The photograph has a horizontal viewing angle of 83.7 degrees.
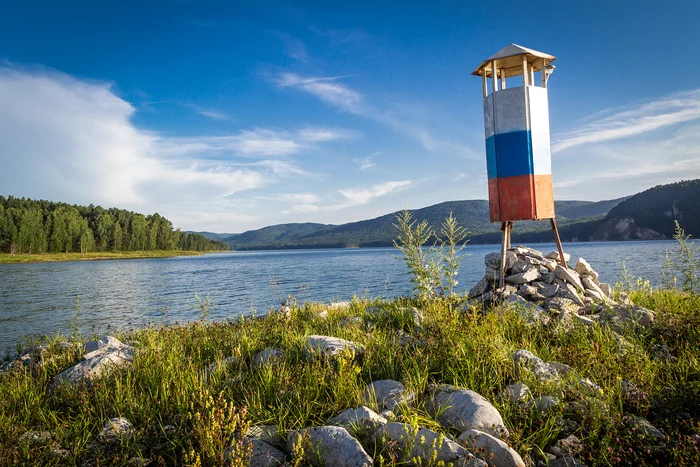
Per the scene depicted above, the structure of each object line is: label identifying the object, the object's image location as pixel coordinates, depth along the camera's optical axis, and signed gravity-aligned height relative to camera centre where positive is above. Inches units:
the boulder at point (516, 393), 162.9 -69.4
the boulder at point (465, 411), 142.4 -68.8
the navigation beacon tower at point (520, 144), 351.9 +78.0
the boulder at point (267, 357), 203.6 -63.4
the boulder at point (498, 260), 367.2 -28.6
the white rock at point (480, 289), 367.9 -55.1
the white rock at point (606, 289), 379.0 -62.8
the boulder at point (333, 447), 125.1 -69.4
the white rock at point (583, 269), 391.9 -43.3
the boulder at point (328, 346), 202.2 -59.5
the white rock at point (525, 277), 347.6 -42.8
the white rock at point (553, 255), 404.8 -28.7
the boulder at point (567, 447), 136.6 -77.9
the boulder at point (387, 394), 160.7 -68.0
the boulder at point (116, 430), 147.0 -70.3
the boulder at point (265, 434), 142.3 -71.3
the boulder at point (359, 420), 142.4 -68.3
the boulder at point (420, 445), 122.9 -70.2
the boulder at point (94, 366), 202.7 -64.5
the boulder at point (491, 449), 124.8 -71.4
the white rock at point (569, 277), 349.4 -44.9
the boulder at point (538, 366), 178.9 -65.6
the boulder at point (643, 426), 139.5 -74.2
